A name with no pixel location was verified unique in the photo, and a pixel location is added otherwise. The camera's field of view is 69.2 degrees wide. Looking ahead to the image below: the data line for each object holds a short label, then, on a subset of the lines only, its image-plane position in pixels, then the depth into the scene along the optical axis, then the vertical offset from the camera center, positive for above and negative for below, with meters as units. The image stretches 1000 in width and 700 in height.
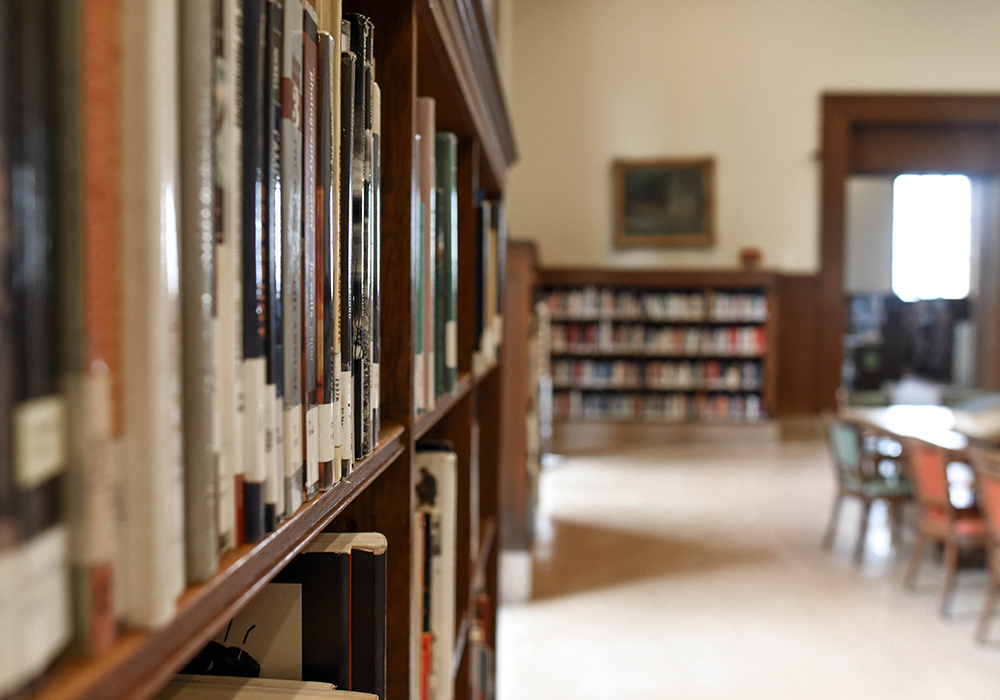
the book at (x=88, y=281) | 0.27 +0.01
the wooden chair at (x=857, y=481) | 4.43 -1.16
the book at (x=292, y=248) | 0.45 +0.03
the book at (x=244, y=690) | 0.62 -0.34
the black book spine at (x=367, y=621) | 0.72 -0.32
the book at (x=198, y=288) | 0.34 +0.00
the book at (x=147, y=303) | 0.29 +0.00
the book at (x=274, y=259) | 0.43 +0.02
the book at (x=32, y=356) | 0.24 -0.02
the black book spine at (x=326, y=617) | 0.69 -0.31
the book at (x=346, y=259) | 0.60 +0.03
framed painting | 9.37 +1.23
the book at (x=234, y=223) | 0.37 +0.04
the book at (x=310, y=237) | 0.49 +0.04
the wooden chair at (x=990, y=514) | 3.25 -0.98
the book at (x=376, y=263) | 0.70 +0.03
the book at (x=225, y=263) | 0.37 +0.02
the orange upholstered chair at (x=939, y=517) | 3.64 -1.16
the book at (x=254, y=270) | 0.40 +0.01
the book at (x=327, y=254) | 0.53 +0.03
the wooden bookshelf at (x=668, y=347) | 8.73 -0.61
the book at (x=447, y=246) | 1.12 +0.08
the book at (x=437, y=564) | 1.15 -0.43
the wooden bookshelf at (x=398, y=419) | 0.32 -0.14
